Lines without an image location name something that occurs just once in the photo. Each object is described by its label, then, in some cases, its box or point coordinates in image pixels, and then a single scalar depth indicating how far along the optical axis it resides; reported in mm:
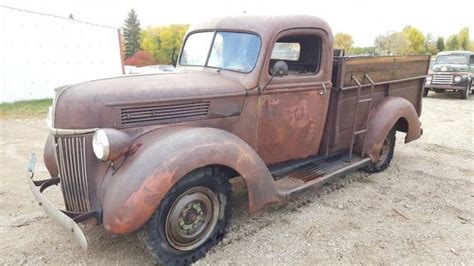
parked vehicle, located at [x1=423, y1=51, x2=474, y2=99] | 12938
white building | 11102
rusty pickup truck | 2561
